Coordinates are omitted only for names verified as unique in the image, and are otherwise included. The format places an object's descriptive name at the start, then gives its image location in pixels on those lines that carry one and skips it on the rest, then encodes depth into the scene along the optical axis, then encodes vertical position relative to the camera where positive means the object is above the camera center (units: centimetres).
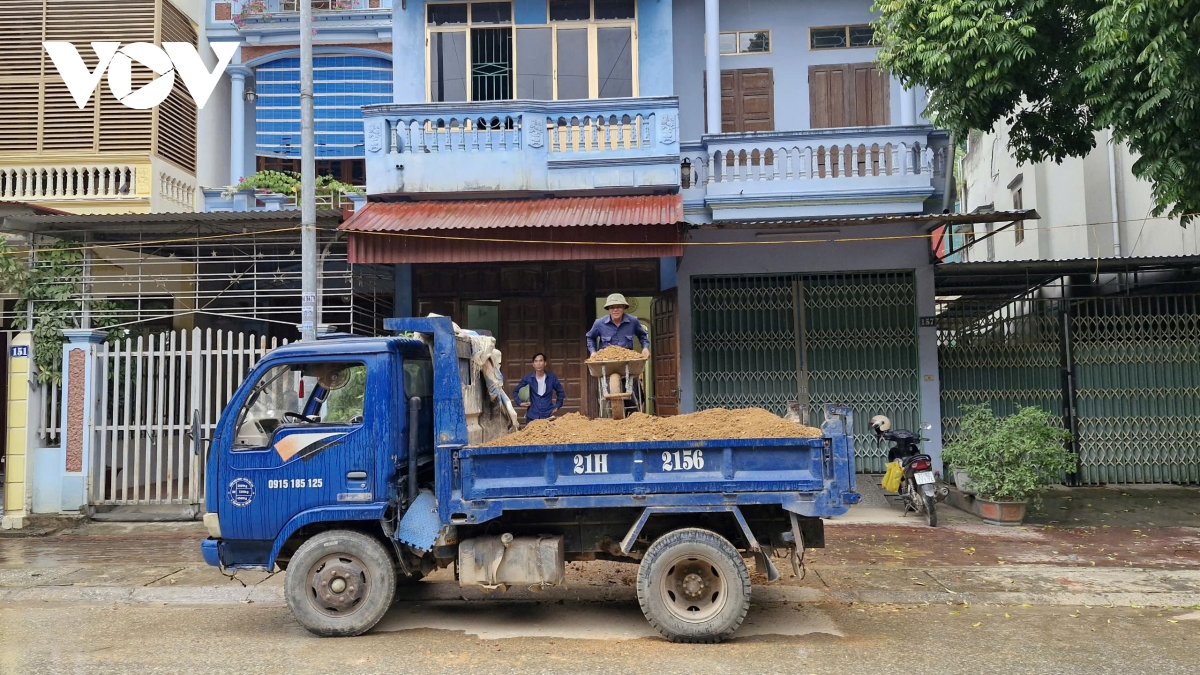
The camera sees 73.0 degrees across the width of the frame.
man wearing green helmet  757 +46
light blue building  1052 +262
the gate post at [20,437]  959 -55
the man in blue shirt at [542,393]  792 -12
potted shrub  870 -99
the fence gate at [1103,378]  1074 -11
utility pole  838 +240
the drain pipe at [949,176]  1038 +251
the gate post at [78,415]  959 -30
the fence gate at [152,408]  959 -24
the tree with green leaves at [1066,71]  685 +283
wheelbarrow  638 +0
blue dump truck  521 -76
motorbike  892 -113
